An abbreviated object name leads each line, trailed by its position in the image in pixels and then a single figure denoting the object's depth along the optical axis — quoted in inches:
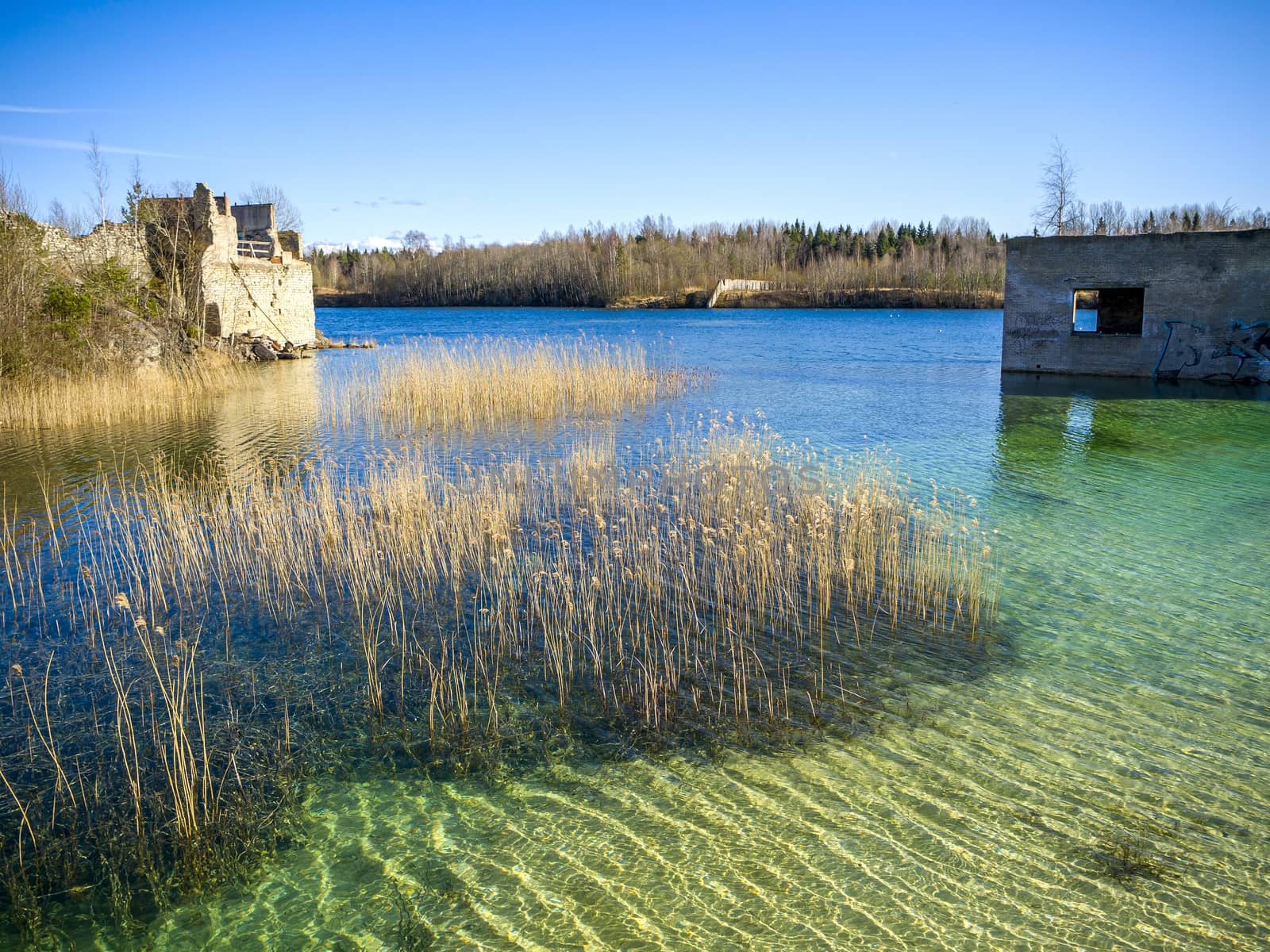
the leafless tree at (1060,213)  1829.5
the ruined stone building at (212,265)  957.2
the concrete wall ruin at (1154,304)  789.2
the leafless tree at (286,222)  2065.1
